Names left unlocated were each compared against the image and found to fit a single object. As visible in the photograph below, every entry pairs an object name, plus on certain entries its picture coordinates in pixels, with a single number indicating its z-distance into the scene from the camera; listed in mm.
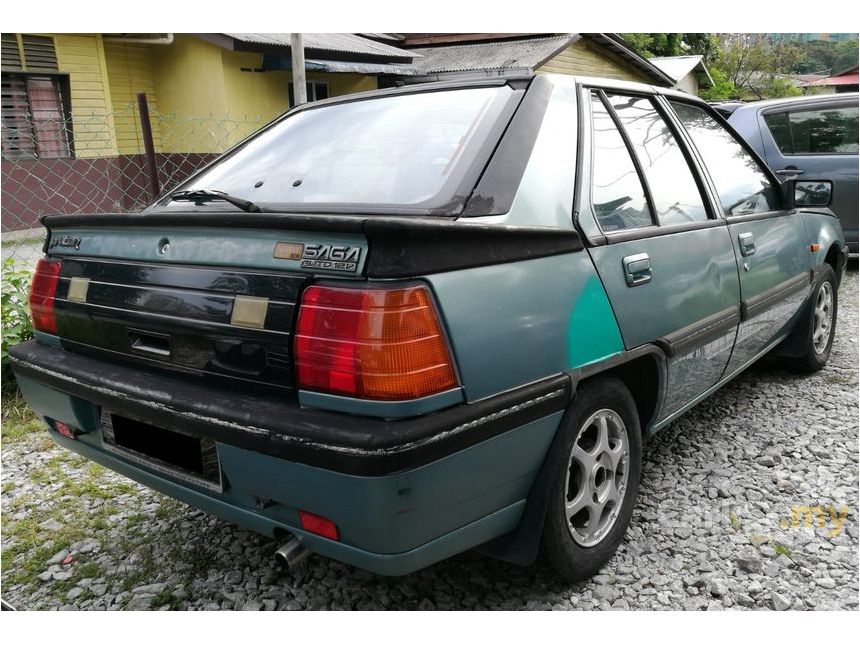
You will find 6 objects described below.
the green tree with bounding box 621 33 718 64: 35531
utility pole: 7303
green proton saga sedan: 1748
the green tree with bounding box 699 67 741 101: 35484
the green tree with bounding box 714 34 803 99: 39438
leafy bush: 4160
